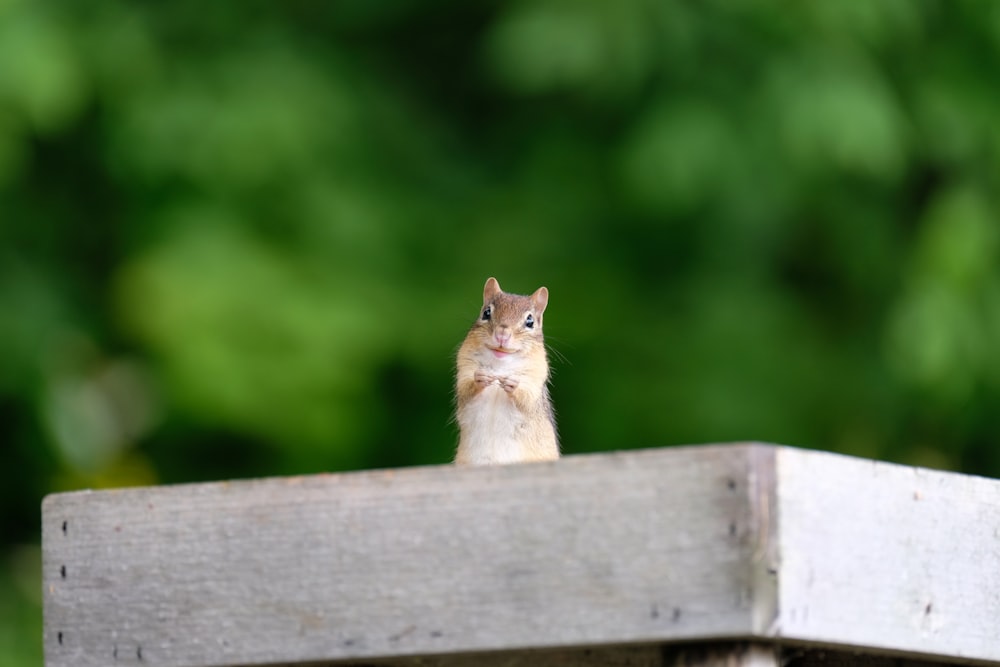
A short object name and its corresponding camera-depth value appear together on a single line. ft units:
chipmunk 21.84
